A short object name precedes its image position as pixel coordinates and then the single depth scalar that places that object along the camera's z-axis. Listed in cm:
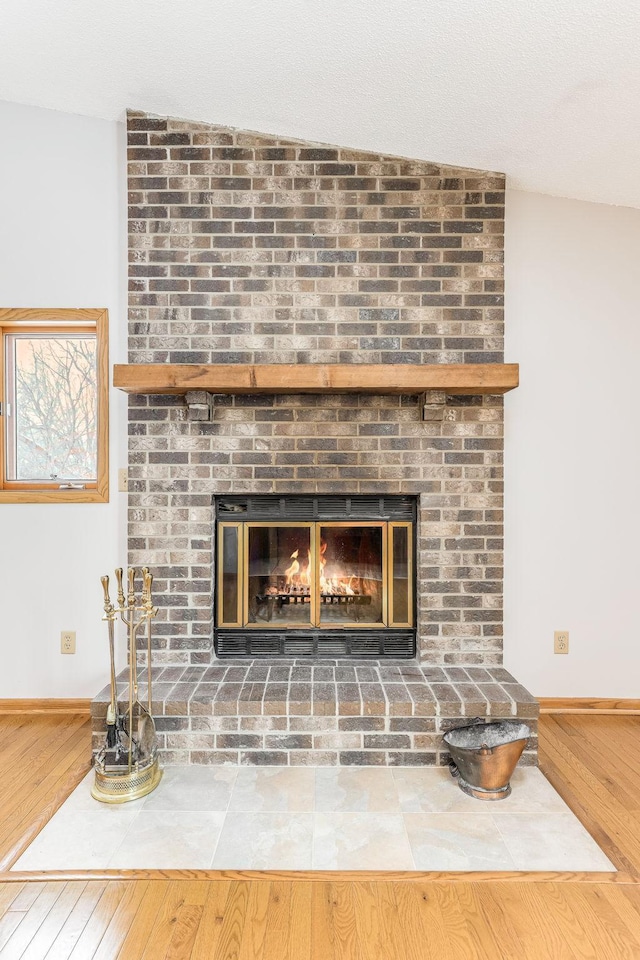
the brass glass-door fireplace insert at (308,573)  255
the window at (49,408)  260
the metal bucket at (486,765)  189
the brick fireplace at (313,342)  244
